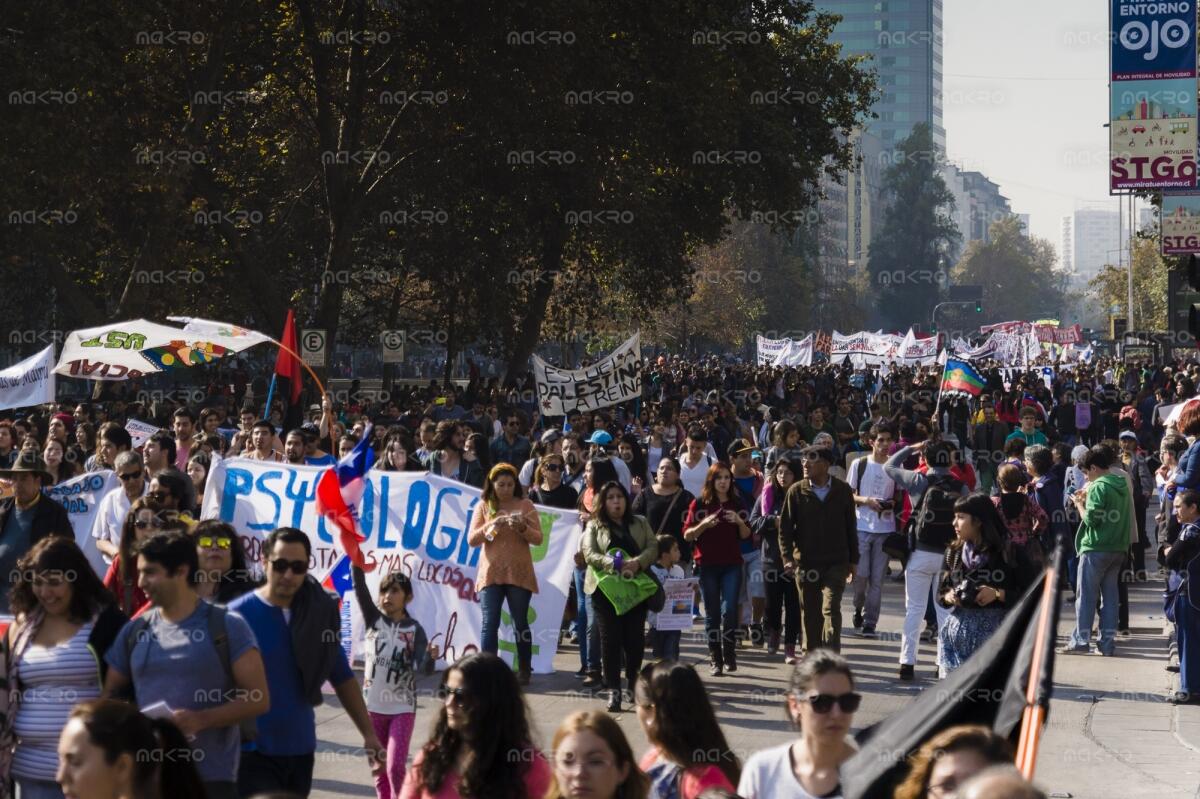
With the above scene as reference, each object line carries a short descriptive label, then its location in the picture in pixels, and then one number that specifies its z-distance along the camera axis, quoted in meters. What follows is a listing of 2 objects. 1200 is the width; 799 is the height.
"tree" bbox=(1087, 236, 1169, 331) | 89.00
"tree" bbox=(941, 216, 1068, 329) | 187.25
